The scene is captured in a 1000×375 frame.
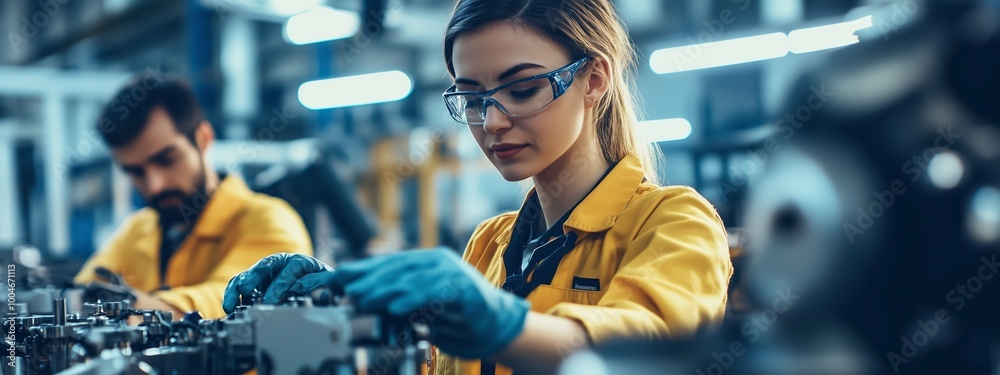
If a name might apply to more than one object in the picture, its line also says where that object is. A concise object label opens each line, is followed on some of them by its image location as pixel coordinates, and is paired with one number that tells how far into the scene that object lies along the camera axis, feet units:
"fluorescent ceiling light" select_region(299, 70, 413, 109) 18.93
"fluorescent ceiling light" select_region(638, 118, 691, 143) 18.11
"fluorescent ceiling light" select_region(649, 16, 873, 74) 14.11
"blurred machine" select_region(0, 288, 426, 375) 3.09
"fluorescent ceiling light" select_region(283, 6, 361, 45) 17.19
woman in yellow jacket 3.14
